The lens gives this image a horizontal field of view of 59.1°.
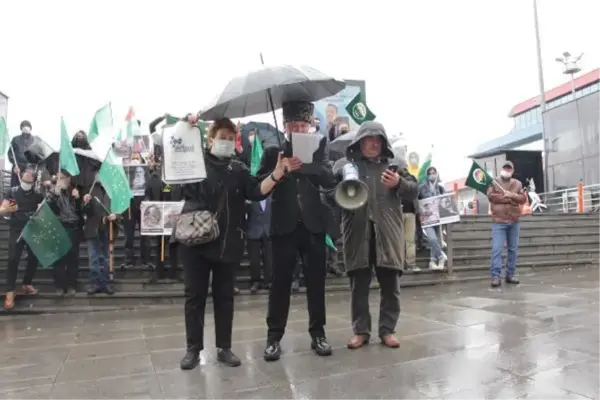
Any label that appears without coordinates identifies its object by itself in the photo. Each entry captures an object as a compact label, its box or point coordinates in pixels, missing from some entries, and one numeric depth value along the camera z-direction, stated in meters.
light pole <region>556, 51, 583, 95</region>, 27.58
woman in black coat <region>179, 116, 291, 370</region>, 4.22
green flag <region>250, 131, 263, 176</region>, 8.90
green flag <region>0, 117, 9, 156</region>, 8.25
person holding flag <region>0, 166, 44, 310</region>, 7.72
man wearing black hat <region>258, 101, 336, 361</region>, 4.30
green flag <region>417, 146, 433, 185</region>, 8.87
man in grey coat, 4.54
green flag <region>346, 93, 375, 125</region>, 9.23
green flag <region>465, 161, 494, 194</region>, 8.59
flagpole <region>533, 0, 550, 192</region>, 24.76
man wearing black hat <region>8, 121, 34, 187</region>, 9.17
